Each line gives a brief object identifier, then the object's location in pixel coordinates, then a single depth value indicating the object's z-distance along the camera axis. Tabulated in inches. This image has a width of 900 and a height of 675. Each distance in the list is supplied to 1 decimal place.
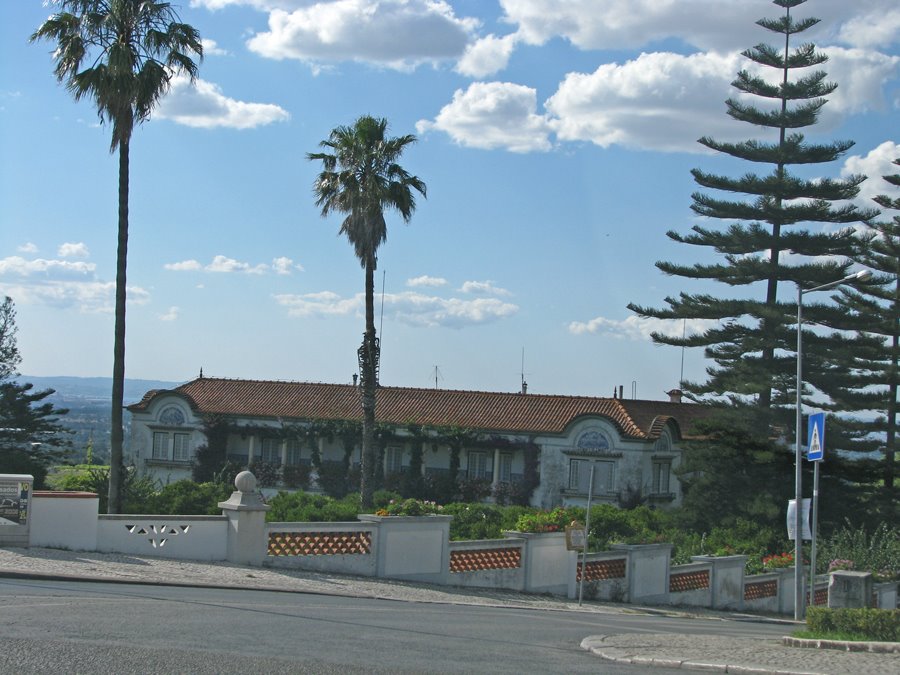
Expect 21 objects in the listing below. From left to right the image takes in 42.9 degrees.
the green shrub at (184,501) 1047.0
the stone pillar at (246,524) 792.9
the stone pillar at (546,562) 944.3
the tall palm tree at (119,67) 1053.2
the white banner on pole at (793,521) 943.0
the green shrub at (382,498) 1643.7
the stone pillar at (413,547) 853.8
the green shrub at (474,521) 1160.8
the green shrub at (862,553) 1385.3
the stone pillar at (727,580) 1120.2
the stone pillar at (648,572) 1016.2
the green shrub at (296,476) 2110.0
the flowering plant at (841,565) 1213.2
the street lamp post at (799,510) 947.3
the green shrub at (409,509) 905.5
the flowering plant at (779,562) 1283.2
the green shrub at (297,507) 1085.1
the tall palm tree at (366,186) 1450.5
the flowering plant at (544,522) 983.6
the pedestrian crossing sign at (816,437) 903.7
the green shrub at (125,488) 1039.0
